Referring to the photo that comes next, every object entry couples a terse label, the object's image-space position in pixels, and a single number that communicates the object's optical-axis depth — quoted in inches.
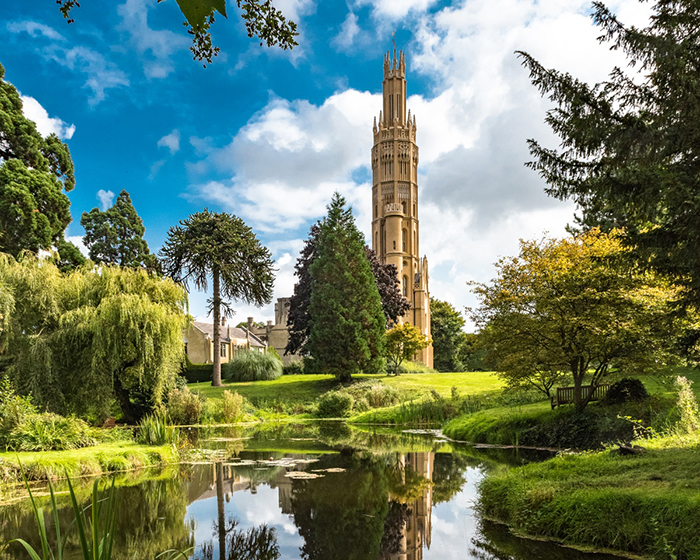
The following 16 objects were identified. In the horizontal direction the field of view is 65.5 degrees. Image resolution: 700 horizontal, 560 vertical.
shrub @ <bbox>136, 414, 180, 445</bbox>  593.3
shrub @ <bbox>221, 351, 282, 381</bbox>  1521.9
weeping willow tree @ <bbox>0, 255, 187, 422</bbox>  597.9
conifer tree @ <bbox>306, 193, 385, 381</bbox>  1402.6
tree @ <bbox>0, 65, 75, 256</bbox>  883.4
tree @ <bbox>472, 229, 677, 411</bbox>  554.6
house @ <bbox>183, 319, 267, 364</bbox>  2038.6
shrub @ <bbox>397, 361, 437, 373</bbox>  1718.6
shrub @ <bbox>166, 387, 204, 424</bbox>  900.0
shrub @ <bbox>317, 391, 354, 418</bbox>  1119.6
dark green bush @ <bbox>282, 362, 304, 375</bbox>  1732.3
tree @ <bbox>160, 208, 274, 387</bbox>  1391.5
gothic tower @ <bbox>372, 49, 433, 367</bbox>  2805.1
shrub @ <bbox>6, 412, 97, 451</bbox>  484.1
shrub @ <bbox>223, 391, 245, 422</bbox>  1002.7
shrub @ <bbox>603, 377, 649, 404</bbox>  597.6
